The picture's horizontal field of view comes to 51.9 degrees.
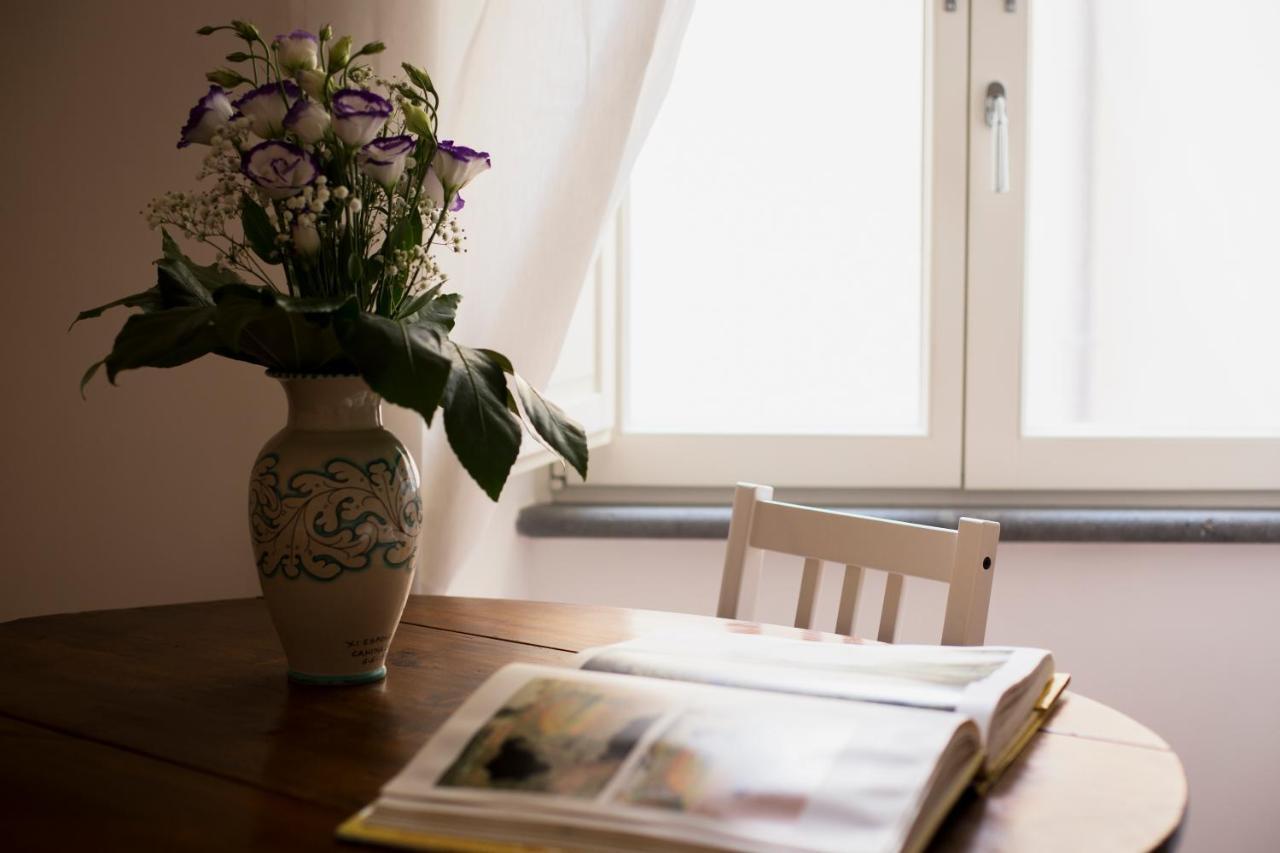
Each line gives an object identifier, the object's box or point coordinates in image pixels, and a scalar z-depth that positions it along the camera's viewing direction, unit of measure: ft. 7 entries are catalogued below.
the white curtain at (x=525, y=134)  5.03
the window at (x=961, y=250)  6.79
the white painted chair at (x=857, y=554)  3.91
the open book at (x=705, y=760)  2.34
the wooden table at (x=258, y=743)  2.55
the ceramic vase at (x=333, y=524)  3.26
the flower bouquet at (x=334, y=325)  3.04
